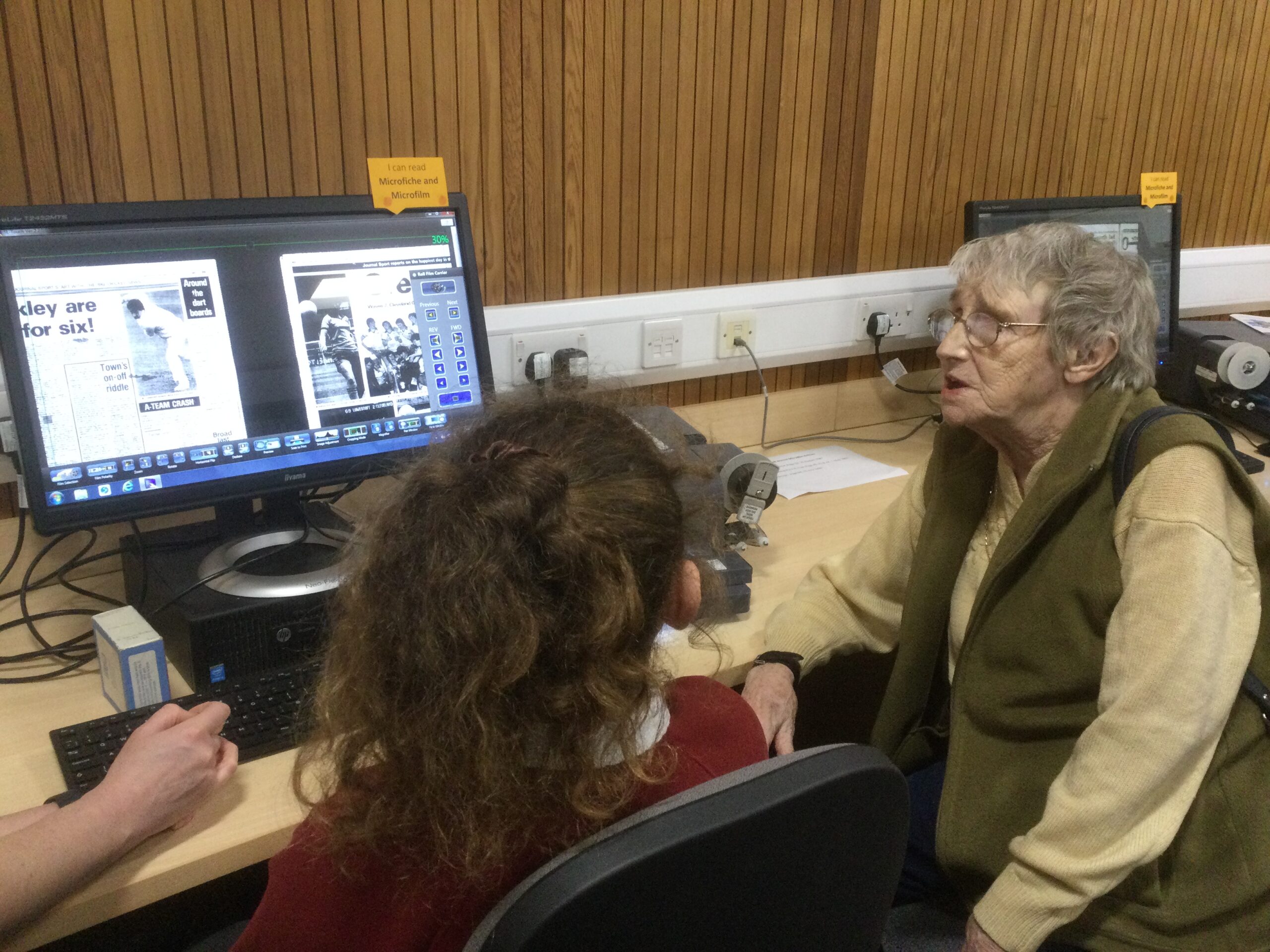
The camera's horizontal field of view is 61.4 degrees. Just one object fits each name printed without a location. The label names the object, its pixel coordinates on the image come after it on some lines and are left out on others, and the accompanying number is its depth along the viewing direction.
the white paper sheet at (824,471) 1.97
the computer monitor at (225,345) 1.18
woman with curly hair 0.72
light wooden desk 0.95
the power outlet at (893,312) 2.19
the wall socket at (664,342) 1.94
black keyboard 1.06
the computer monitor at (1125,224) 2.03
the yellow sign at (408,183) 1.49
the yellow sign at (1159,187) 2.31
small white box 1.14
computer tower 1.21
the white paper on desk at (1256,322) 2.53
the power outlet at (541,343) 1.80
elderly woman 1.12
